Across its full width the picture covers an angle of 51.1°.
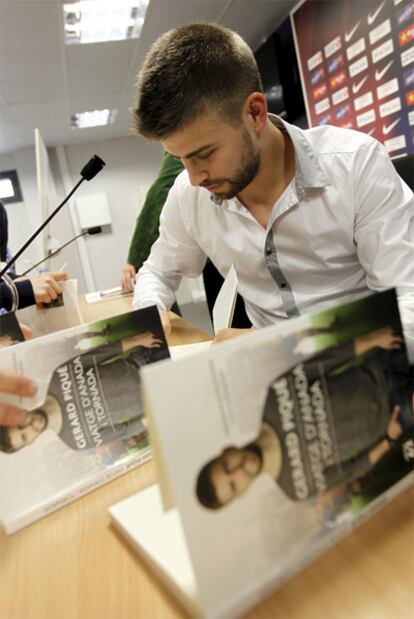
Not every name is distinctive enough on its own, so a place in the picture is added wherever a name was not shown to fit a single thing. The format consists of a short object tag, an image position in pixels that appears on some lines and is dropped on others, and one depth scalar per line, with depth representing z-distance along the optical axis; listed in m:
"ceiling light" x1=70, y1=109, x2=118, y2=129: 4.98
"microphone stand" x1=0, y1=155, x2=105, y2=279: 0.84
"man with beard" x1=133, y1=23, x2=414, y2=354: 0.87
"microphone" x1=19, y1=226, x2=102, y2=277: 1.32
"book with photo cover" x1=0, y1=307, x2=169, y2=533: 0.48
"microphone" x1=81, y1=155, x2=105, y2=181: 0.85
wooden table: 0.33
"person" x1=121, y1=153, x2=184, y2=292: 1.76
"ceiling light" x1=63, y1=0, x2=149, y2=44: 2.86
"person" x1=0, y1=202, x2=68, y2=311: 1.15
